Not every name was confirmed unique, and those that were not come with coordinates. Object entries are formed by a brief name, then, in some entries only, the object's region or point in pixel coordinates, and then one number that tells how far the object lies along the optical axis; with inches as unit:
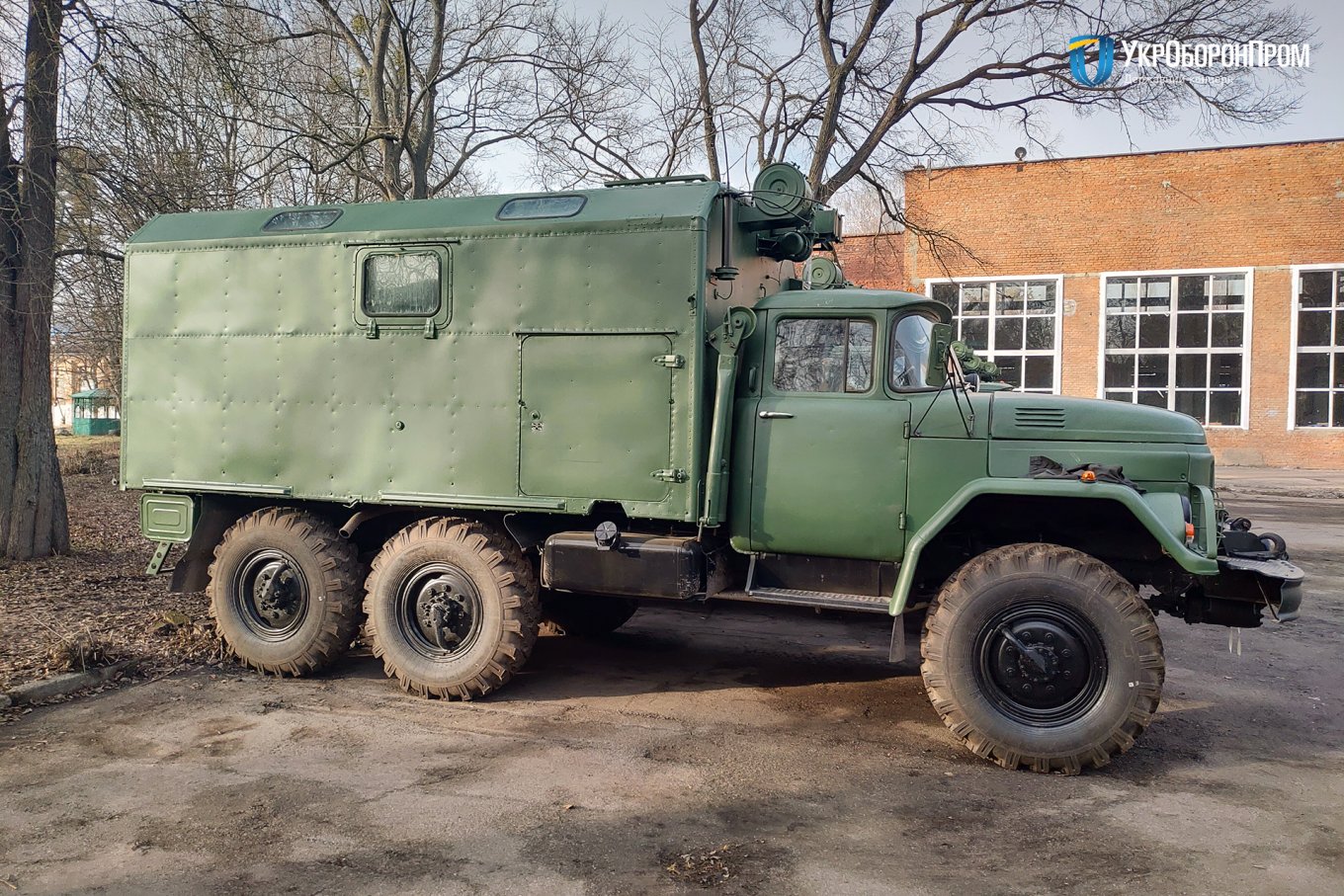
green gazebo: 2042.3
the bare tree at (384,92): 681.0
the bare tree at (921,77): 676.0
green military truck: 226.1
